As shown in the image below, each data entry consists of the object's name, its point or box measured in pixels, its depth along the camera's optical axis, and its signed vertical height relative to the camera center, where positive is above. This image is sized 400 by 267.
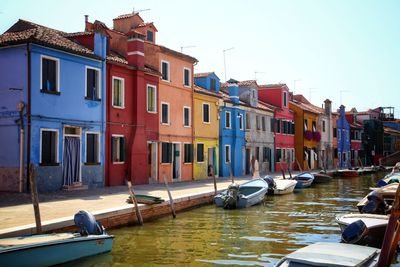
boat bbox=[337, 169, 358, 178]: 43.16 -1.65
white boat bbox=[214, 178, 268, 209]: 19.41 -1.73
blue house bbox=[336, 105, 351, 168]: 59.34 +2.08
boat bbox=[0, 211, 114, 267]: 8.83 -1.79
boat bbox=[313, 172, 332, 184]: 34.63 -1.68
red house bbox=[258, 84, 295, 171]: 42.91 +3.97
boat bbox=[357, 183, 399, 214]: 15.48 -1.69
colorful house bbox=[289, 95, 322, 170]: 47.53 +2.20
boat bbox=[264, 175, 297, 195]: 25.28 -1.67
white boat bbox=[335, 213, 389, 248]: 11.11 -1.83
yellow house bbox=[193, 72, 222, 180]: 30.55 +2.33
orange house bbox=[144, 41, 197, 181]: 26.89 +2.86
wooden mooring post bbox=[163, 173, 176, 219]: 16.62 -1.73
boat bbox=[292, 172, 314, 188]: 30.31 -1.57
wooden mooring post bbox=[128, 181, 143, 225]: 14.75 -1.71
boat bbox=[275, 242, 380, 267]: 7.81 -1.76
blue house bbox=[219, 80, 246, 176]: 33.81 +1.63
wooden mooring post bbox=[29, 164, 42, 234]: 10.59 -1.15
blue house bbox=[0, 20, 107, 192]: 18.52 +2.07
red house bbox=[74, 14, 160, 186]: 22.70 +2.45
